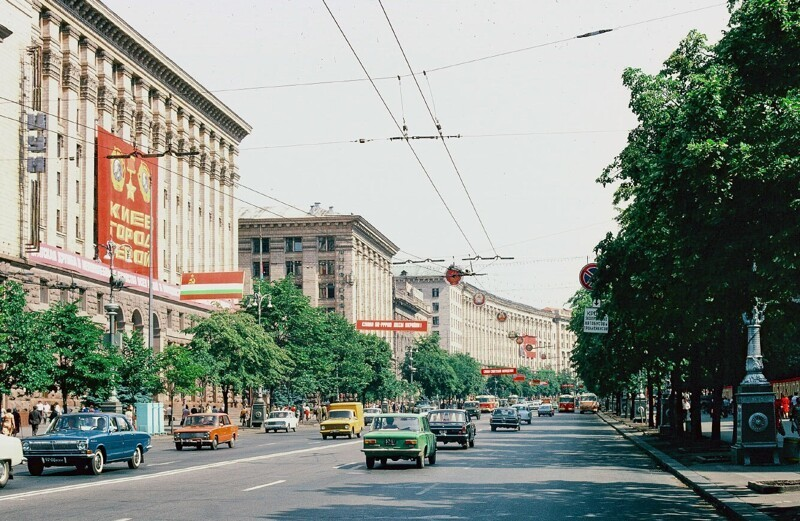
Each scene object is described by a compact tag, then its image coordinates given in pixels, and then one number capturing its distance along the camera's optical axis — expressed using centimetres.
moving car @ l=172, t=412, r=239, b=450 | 4306
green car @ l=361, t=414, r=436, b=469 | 2922
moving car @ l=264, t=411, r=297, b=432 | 6944
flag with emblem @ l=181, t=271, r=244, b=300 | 6725
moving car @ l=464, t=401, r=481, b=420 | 11456
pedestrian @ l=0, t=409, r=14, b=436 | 4304
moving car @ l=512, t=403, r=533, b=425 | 9125
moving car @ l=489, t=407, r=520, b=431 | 7138
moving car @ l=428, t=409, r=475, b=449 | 4175
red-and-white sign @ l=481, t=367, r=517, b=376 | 16450
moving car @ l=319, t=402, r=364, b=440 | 5594
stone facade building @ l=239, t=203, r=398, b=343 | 13412
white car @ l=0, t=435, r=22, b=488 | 2333
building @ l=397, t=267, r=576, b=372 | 19625
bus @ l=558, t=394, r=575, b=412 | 16200
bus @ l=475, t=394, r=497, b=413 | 14000
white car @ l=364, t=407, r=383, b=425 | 7607
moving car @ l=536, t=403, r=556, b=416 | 13238
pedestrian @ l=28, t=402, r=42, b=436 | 5088
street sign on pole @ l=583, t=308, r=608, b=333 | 4191
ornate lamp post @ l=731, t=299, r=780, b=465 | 2719
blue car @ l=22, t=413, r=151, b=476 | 2712
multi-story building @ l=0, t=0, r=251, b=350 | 5953
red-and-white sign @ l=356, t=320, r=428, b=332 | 9136
